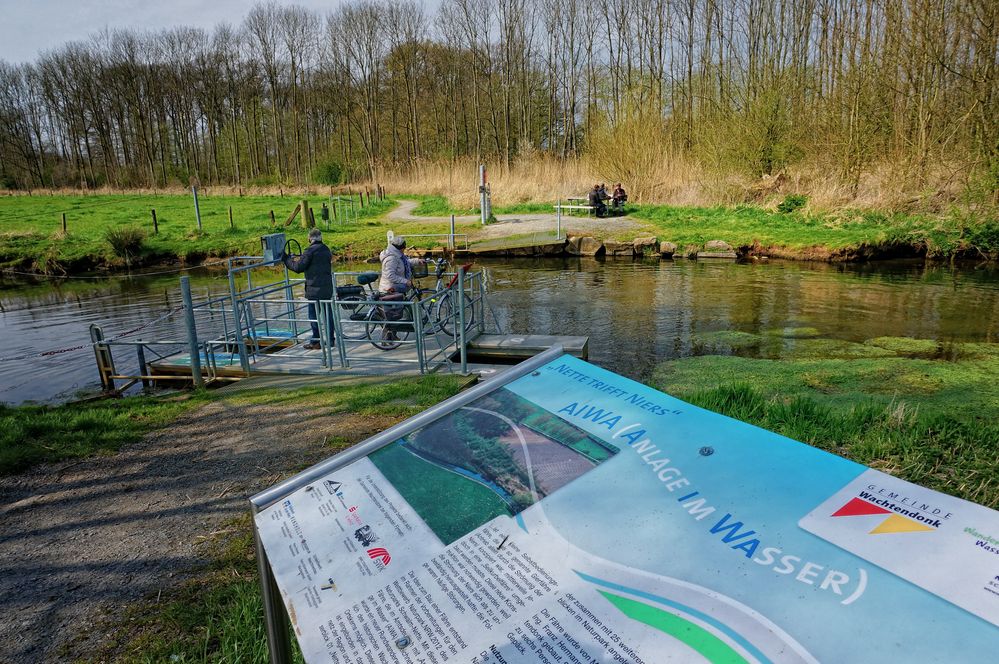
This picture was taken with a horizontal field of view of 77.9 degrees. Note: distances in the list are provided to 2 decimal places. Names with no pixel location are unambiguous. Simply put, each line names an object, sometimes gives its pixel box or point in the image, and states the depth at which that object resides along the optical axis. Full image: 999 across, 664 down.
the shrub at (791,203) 22.07
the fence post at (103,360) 9.18
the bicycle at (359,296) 8.38
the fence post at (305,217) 22.55
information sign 1.15
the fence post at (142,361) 9.30
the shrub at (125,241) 20.56
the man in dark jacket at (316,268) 8.02
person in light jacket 8.32
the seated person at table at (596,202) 23.30
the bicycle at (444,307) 8.37
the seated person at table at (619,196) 24.03
